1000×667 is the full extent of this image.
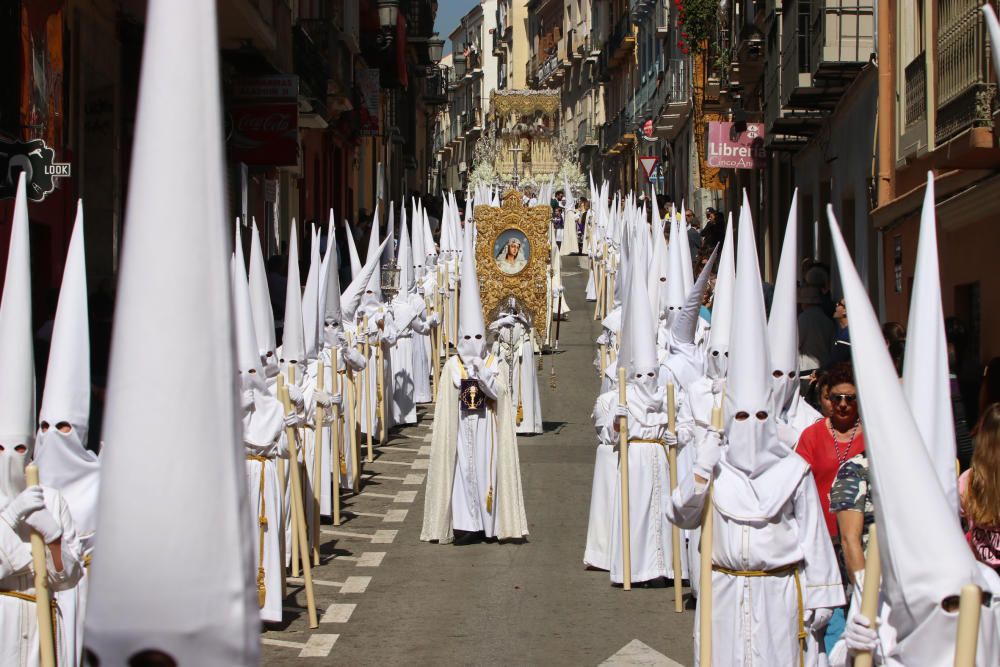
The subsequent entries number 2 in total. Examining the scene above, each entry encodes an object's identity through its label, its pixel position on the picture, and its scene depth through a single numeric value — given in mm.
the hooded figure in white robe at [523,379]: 20328
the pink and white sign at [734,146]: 26891
